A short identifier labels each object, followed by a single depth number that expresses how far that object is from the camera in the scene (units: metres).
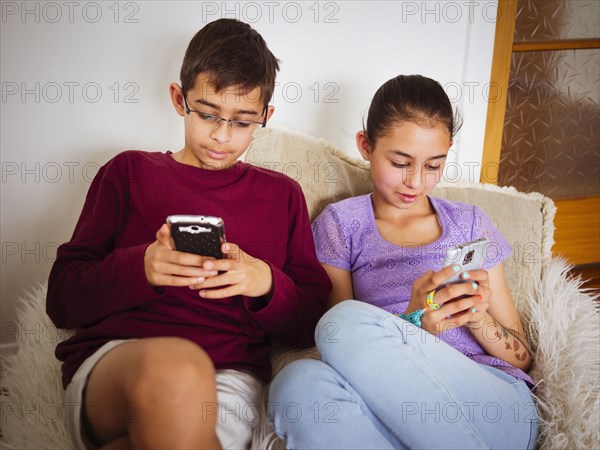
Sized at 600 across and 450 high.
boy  0.91
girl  0.96
